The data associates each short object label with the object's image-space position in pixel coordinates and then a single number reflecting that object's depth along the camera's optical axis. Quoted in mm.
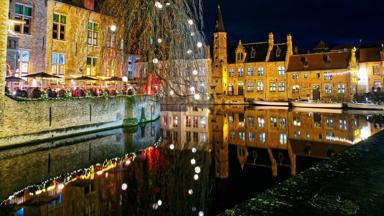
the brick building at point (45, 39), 16841
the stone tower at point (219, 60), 47156
